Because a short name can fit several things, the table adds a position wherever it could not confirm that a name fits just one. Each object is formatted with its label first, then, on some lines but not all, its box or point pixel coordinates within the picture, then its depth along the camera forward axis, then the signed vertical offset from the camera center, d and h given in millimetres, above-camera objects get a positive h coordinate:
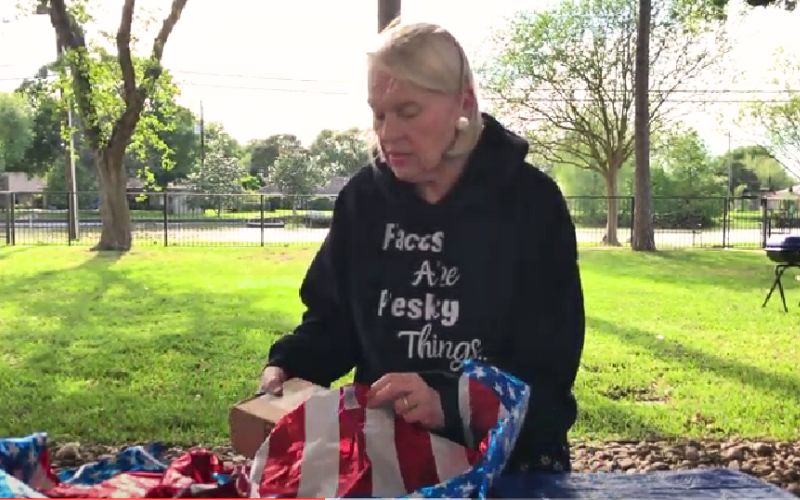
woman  1676 -96
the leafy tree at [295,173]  47219 +1853
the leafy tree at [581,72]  25000 +3876
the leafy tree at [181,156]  53000 +3163
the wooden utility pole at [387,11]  7398 +1643
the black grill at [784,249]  9320 -435
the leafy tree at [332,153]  47794 +3123
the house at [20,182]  58094 +1687
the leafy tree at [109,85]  16797 +2347
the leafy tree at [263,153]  60381 +3935
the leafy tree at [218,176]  49188 +1778
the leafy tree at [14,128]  49750 +4432
